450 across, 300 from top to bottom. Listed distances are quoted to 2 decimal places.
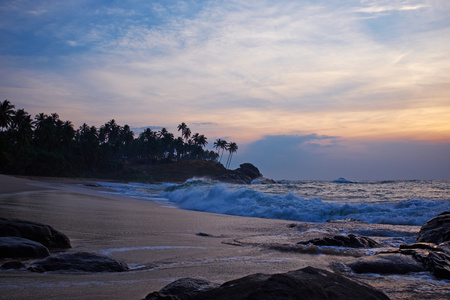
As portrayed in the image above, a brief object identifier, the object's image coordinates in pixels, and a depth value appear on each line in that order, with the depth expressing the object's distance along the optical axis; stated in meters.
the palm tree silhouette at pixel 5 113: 50.47
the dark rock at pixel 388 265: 5.44
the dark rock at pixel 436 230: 8.04
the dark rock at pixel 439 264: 5.06
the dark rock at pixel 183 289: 3.16
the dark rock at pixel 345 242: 8.00
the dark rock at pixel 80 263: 4.70
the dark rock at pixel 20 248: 5.26
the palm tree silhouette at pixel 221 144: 128.38
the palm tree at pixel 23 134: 57.12
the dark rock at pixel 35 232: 6.11
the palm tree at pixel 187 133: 124.44
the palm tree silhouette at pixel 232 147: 130.50
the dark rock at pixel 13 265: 4.52
